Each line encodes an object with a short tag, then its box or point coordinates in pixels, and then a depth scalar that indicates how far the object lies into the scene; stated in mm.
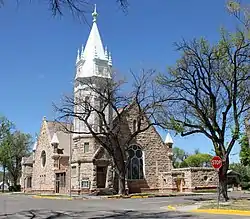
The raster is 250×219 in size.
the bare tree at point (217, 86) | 17836
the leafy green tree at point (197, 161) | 67556
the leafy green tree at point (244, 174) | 36322
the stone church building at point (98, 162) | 31791
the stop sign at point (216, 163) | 15000
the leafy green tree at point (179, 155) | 77462
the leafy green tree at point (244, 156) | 37979
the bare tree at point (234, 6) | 13925
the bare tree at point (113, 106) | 26610
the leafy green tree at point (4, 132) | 50341
